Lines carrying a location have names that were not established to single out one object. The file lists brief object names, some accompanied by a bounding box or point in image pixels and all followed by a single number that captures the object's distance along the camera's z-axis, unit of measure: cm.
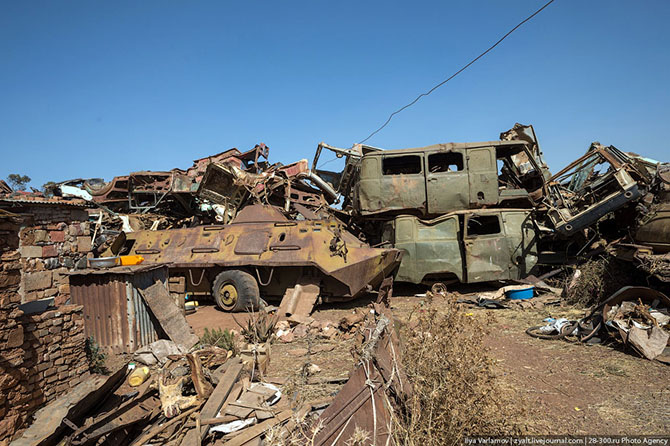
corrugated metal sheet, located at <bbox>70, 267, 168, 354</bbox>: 615
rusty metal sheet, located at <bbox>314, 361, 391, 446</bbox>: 284
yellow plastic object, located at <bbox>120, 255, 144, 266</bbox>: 715
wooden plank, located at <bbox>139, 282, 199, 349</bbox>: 631
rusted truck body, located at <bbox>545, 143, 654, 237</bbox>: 791
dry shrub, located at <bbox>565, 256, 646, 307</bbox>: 748
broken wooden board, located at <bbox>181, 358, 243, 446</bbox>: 341
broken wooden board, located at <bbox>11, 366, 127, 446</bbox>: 341
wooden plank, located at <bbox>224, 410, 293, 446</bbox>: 334
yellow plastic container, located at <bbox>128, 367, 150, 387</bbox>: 495
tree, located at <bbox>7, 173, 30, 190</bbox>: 3620
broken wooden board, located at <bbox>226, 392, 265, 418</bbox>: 375
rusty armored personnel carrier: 802
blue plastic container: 866
